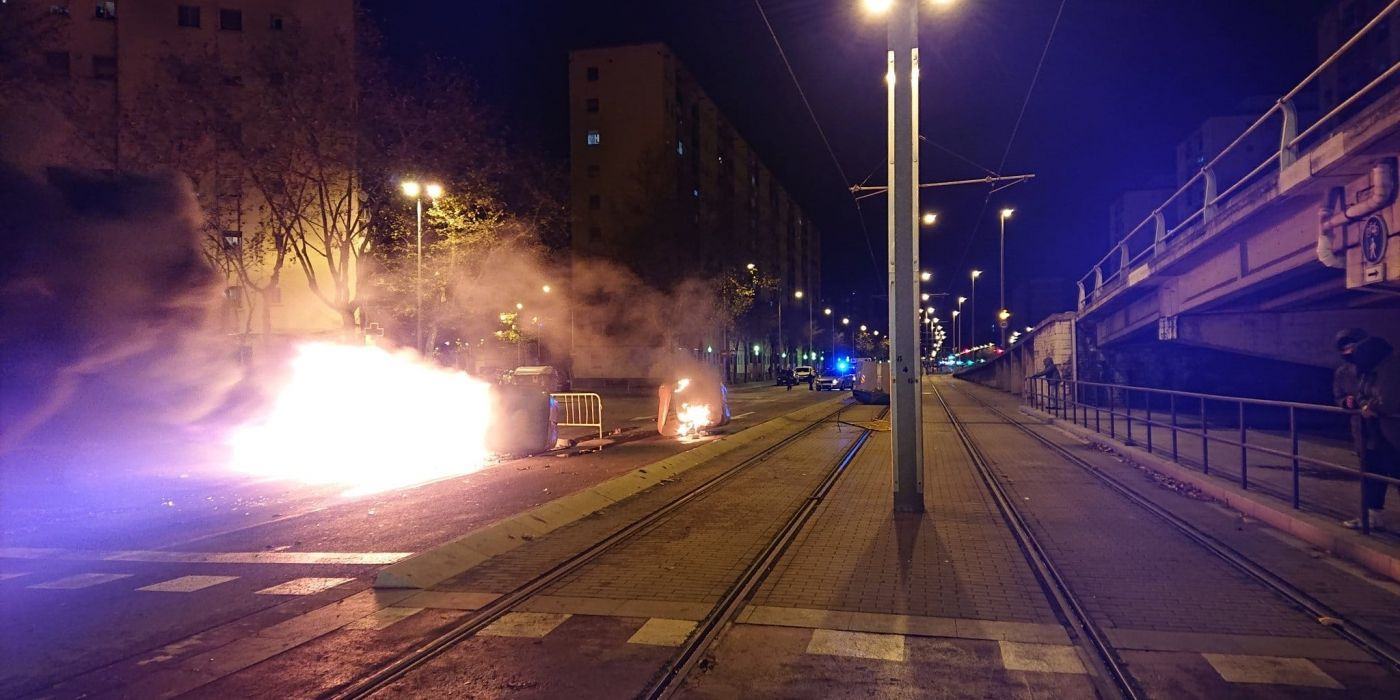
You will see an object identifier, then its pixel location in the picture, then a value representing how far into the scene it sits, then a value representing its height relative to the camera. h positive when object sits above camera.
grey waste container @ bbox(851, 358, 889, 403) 37.03 -0.90
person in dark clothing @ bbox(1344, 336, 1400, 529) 7.75 -0.53
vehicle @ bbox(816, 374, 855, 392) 58.03 -1.42
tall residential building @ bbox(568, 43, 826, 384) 51.34 +12.49
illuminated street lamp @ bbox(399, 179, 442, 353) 27.66 +5.87
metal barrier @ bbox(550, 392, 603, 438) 22.50 -1.16
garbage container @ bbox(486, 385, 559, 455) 18.05 -1.16
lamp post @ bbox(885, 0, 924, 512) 9.99 +1.15
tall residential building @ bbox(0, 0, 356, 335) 20.67 +8.43
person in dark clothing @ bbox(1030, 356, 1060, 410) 25.47 -0.58
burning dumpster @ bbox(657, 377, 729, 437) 22.42 -1.14
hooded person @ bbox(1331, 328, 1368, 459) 8.22 -0.21
